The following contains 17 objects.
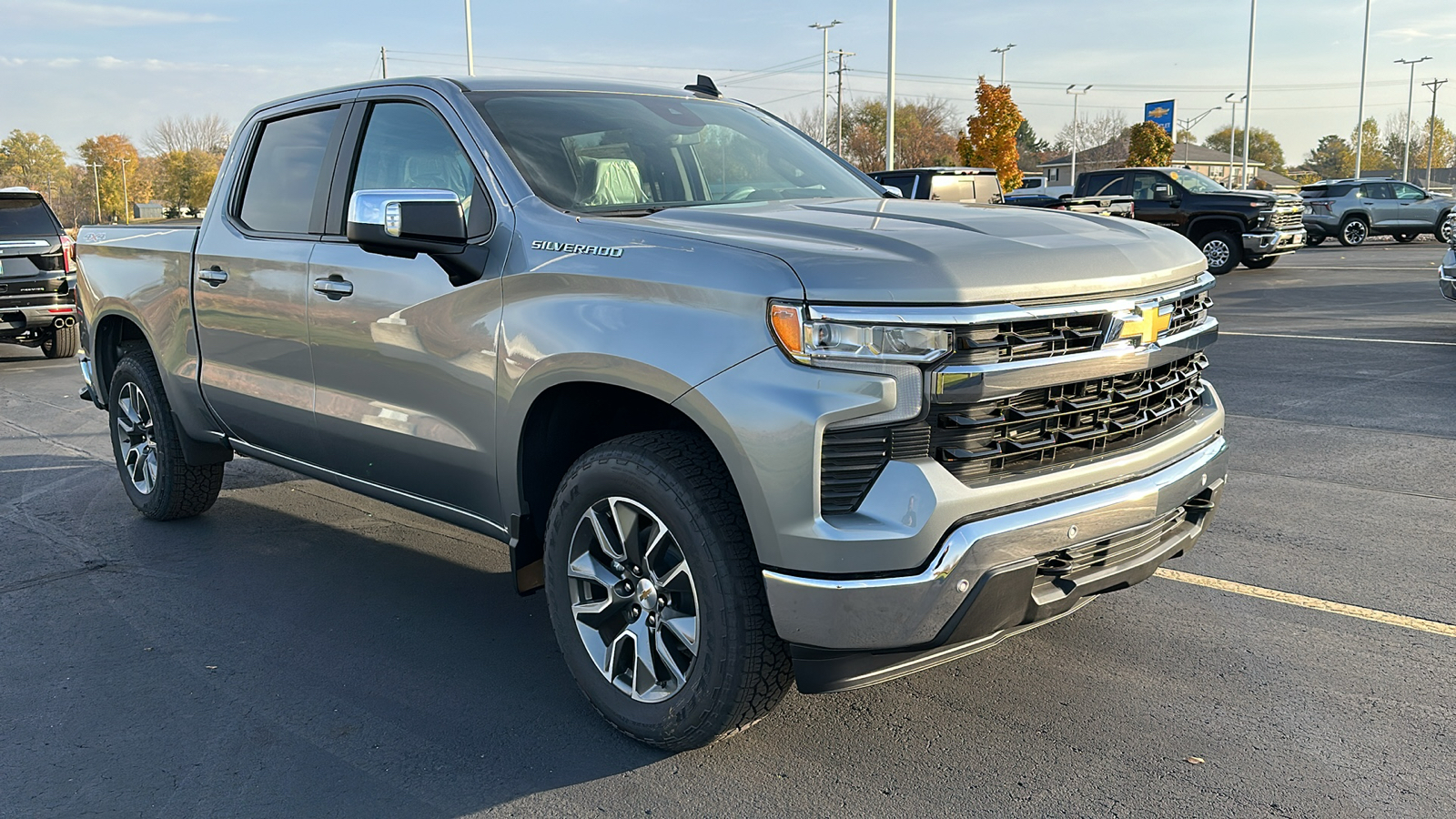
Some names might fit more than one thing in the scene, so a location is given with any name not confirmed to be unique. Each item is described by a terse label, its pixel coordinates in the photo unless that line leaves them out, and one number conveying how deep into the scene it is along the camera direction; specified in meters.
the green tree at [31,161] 116.81
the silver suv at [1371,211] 28.45
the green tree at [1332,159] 122.62
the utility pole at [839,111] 68.81
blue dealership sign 60.56
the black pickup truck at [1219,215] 19.45
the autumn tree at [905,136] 81.25
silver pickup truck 2.70
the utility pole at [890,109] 33.25
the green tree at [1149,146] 48.72
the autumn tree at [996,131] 42.97
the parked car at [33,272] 12.24
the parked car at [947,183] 17.78
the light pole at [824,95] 58.19
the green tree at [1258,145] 122.94
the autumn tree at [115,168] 110.62
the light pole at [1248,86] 48.22
